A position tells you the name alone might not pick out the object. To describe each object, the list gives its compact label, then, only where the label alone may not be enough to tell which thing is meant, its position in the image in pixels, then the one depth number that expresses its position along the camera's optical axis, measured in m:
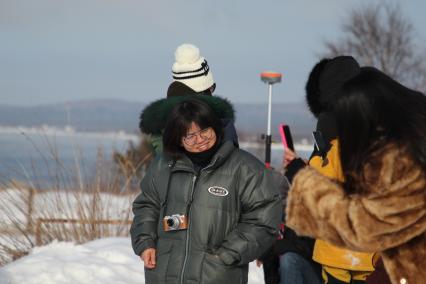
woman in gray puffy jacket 6.88
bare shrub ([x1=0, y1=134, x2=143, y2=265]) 14.85
